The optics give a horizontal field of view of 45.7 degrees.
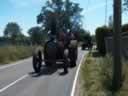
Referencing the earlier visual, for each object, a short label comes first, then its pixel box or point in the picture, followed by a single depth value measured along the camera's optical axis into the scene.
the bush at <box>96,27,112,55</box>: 17.17
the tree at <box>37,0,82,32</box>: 42.84
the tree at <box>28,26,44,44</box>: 42.65
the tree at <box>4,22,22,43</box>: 65.91
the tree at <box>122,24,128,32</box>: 14.81
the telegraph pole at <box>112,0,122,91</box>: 5.66
